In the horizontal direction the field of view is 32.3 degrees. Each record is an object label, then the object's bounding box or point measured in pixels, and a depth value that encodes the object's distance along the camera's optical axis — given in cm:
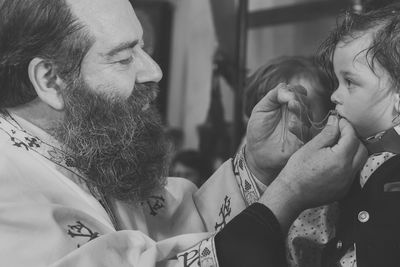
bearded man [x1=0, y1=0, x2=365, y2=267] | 146
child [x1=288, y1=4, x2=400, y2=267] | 143
